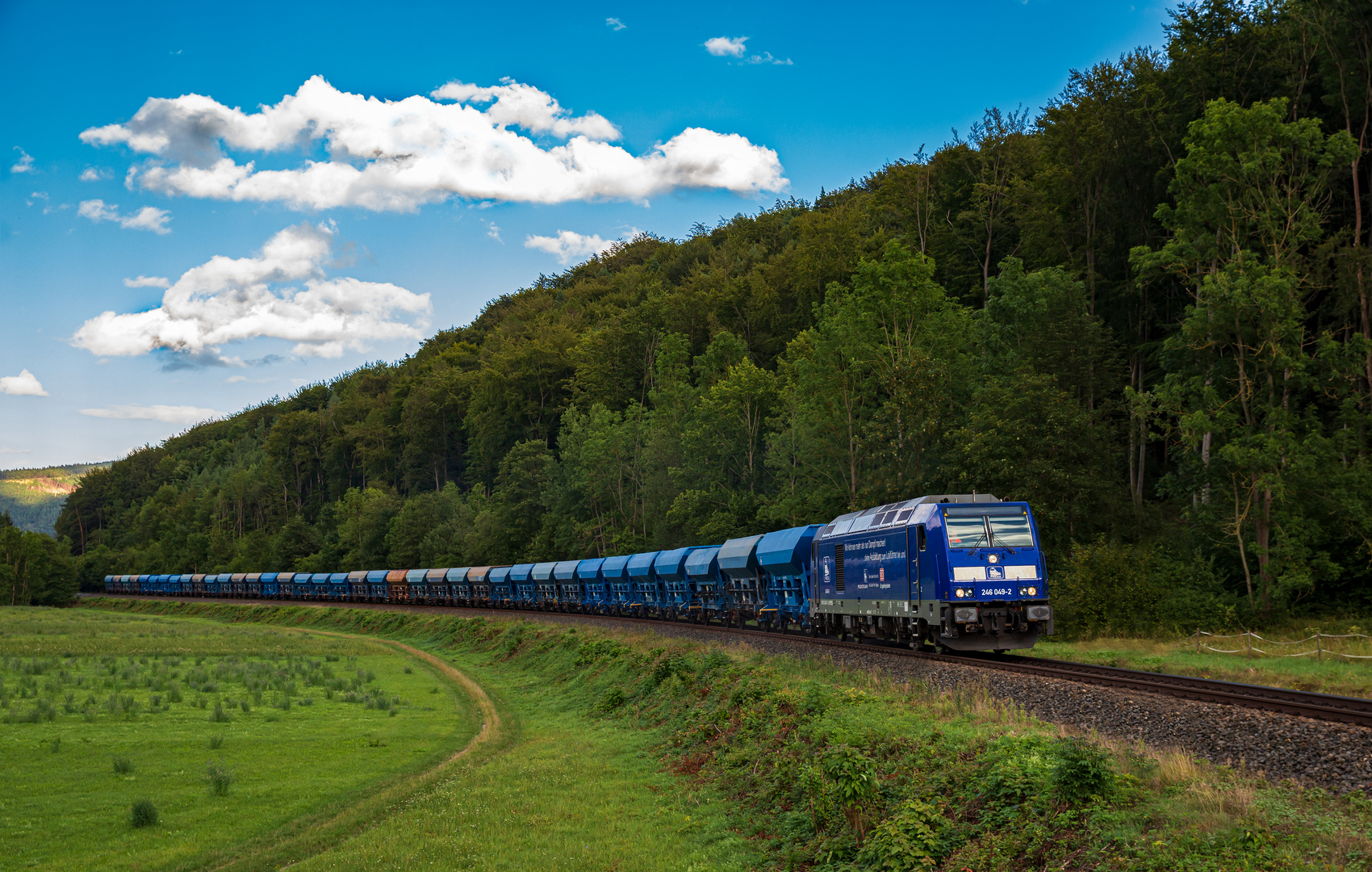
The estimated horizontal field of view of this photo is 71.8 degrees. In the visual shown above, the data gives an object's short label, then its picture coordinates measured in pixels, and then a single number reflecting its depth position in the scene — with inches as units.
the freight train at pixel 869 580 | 983.6
